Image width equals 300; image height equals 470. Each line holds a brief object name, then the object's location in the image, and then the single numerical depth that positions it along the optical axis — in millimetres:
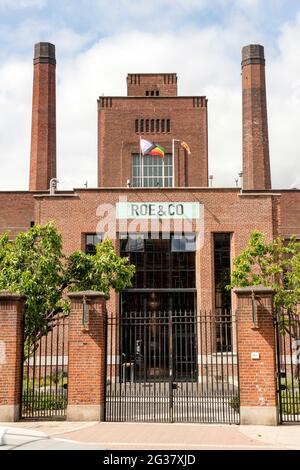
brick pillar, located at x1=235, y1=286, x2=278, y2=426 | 14156
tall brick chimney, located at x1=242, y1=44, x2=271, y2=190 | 40875
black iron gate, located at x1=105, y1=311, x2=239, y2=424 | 14984
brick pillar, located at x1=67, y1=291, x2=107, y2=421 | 14547
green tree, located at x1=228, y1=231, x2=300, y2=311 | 21703
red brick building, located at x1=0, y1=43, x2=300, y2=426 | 28109
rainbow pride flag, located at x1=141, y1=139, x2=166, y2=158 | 32344
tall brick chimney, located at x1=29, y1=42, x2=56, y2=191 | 40750
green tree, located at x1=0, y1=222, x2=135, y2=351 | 18031
